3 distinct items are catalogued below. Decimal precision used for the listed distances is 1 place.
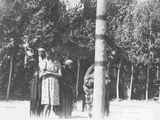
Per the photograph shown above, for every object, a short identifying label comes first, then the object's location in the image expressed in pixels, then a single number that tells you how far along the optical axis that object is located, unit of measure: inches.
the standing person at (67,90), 440.9
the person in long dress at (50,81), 416.8
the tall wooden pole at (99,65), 221.5
